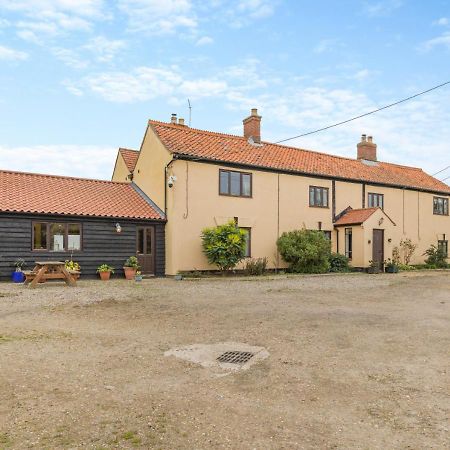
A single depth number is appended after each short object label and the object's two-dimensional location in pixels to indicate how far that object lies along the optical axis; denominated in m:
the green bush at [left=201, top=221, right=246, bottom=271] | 19.00
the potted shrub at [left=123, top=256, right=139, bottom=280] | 18.52
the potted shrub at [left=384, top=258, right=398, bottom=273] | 24.48
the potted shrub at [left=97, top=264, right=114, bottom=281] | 17.95
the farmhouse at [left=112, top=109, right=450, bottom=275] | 19.89
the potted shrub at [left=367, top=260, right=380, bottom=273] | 23.83
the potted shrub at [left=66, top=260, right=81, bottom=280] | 16.81
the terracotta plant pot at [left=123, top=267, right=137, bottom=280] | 18.50
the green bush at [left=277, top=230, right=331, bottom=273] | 21.56
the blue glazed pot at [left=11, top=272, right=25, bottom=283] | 16.16
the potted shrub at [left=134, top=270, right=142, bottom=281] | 17.75
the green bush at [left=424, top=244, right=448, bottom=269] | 28.84
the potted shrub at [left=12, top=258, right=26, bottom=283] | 16.17
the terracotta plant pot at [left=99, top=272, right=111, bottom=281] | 17.95
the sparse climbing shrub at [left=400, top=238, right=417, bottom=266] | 27.47
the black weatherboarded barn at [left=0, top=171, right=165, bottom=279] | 16.81
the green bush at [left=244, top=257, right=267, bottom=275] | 20.95
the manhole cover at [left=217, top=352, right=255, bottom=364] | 5.98
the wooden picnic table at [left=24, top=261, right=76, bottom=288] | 14.41
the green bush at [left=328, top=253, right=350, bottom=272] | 23.50
